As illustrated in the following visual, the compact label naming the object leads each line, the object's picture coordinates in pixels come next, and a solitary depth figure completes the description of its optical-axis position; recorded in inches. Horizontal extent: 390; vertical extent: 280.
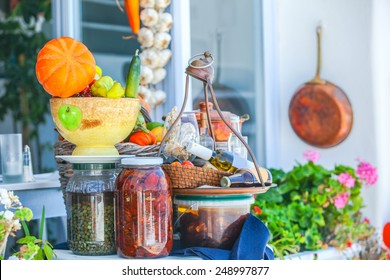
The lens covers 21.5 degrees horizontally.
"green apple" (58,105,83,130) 97.5
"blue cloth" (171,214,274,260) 95.8
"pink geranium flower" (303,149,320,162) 173.7
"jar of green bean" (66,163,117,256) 95.9
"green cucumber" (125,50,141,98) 100.6
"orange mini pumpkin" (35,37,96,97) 97.1
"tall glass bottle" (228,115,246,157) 105.9
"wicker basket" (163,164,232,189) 97.6
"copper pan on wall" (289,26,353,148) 178.6
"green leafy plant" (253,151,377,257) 151.8
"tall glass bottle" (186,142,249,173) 100.3
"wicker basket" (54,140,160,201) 102.3
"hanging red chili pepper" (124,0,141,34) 156.1
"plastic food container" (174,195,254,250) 97.2
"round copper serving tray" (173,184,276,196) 96.2
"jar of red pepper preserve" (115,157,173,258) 93.2
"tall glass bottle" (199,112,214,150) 104.2
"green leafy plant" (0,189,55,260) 89.2
